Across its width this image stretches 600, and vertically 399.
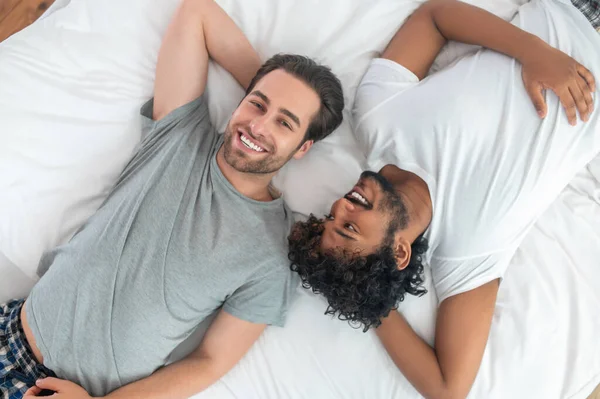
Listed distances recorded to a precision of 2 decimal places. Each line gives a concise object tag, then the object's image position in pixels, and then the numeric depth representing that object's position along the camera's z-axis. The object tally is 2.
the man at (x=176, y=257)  1.11
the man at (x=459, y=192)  1.11
